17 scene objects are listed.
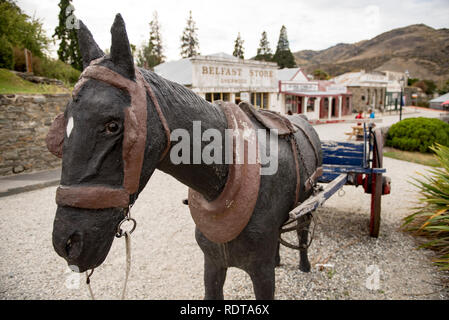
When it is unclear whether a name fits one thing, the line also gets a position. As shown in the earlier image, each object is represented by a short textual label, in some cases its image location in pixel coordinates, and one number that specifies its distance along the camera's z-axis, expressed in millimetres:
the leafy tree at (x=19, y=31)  11117
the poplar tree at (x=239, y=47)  41644
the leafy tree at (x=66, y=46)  21922
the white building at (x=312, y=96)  20953
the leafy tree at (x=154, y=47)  41719
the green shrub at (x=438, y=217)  3438
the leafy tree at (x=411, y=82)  49700
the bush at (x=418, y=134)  10086
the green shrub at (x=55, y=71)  12523
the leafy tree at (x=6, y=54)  10391
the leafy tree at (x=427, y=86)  45156
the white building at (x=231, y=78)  13906
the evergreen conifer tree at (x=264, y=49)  47594
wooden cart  3371
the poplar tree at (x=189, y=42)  41781
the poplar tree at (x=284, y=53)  43656
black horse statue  912
